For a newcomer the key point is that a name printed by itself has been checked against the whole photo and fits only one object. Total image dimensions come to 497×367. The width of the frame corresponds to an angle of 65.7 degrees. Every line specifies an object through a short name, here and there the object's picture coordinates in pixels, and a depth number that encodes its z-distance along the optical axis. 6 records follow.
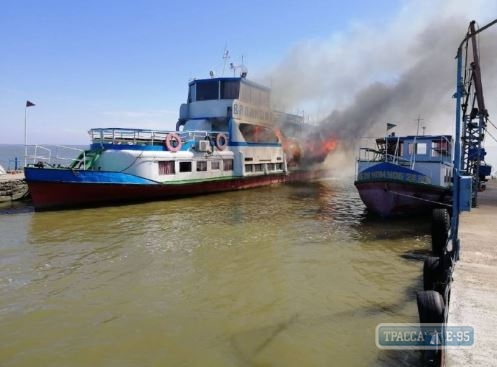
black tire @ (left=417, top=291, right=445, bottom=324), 5.61
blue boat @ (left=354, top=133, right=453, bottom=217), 17.53
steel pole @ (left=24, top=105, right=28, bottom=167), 19.92
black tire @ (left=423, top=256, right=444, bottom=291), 7.96
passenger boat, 19.83
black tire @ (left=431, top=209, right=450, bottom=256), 11.09
